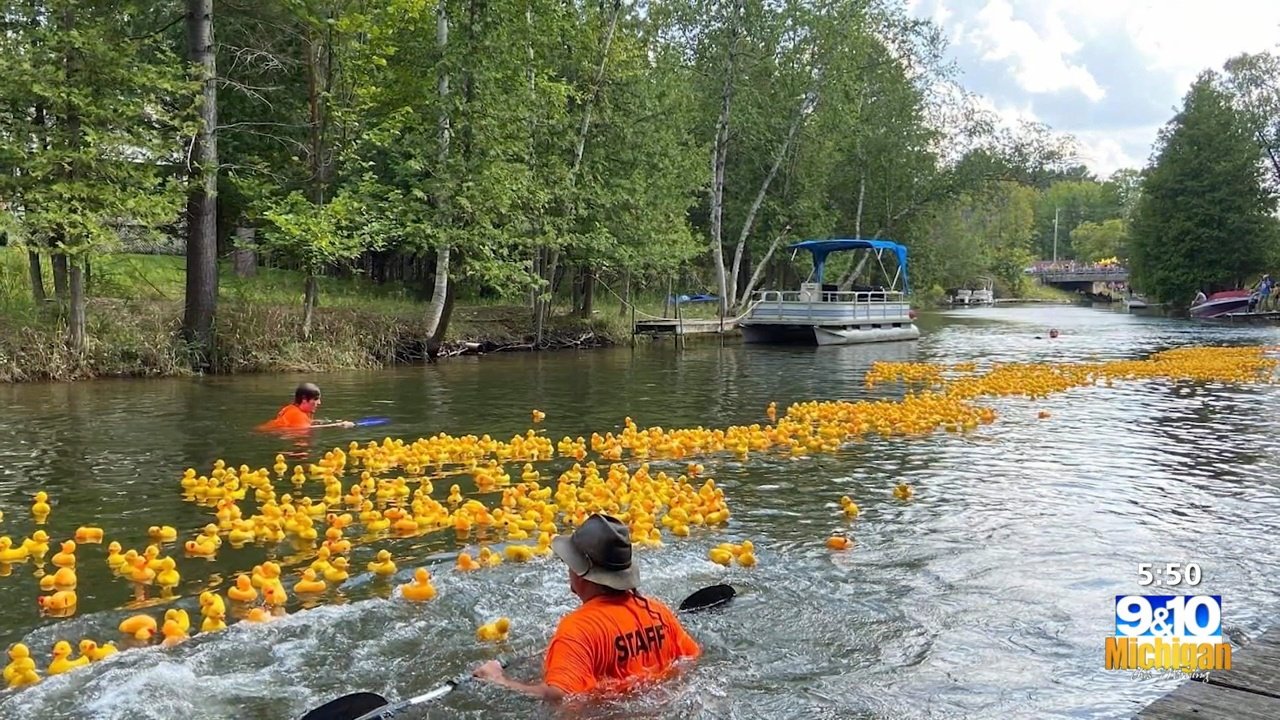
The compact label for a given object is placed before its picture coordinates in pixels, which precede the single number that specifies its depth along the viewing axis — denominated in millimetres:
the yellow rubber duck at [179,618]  5508
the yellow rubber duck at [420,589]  6297
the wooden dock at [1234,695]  3484
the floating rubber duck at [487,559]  7023
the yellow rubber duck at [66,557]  6656
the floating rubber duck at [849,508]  8633
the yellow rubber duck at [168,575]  6484
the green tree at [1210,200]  60062
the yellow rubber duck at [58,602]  5961
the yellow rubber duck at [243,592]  6211
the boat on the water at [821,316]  34500
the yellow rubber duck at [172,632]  5469
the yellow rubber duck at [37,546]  7087
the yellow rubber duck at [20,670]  4840
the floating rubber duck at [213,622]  5648
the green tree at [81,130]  16391
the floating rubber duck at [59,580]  6312
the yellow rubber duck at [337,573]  6574
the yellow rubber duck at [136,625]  5539
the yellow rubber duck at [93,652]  5071
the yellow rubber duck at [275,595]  6082
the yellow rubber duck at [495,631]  5684
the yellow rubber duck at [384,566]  6812
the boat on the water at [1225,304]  56219
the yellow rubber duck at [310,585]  6402
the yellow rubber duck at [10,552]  6941
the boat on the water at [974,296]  100812
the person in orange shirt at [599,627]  4566
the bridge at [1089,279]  109875
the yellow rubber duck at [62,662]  4926
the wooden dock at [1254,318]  51872
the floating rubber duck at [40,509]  8156
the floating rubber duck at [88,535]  7523
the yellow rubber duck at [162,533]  7602
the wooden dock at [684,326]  32906
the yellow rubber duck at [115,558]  6719
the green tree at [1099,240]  116938
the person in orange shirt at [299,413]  12734
